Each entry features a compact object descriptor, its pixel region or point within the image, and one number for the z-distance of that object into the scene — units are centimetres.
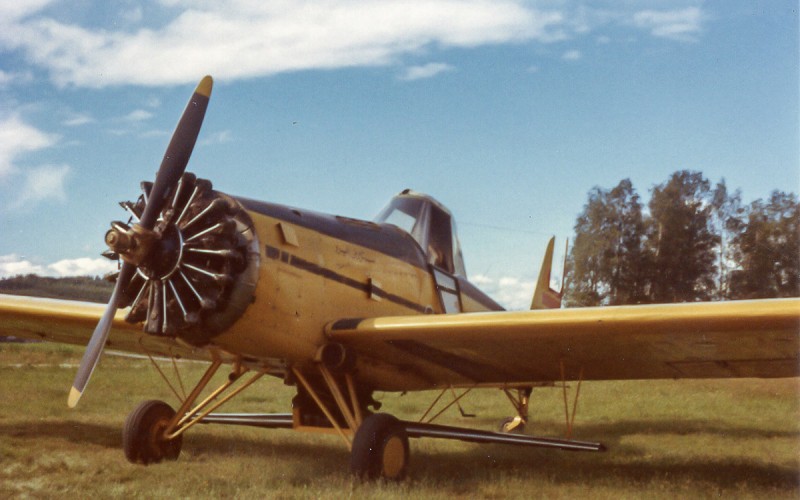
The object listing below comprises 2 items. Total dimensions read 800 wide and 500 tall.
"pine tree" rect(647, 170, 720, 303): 3588
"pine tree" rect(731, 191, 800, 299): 3225
